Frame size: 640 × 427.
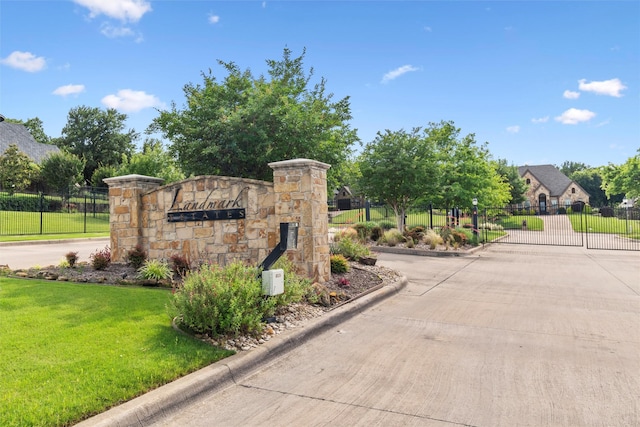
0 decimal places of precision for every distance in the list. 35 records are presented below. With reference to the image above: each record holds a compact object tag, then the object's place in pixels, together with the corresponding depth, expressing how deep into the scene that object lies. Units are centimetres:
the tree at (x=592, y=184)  8025
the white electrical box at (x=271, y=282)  576
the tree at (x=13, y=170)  3278
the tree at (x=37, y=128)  6288
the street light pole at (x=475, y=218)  2111
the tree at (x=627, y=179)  2995
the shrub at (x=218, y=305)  496
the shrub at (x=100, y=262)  947
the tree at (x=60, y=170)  3572
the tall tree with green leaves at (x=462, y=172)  2428
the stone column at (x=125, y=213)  988
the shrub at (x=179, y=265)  870
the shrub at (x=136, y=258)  954
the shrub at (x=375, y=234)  1898
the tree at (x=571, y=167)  10985
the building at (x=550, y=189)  6369
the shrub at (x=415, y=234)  1816
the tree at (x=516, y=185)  5387
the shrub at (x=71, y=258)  973
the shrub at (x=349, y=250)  1133
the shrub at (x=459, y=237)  1800
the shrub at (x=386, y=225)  2202
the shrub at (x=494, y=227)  3194
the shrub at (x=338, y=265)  917
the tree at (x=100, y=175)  4012
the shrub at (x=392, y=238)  1802
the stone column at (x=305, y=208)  796
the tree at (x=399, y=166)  1862
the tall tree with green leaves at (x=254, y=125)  1062
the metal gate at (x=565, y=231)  2325
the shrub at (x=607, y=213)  4848
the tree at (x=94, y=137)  5106
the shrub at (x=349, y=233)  1570
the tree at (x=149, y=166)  3183
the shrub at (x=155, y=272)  830
